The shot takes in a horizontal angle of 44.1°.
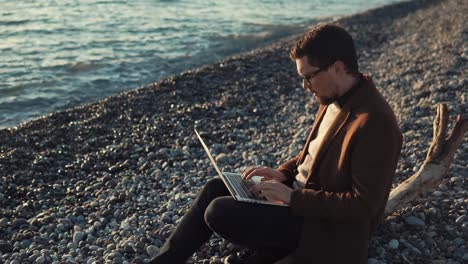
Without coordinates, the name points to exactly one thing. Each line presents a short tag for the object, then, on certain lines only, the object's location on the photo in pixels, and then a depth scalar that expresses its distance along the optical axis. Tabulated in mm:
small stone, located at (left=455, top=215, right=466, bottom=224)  5344
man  3756
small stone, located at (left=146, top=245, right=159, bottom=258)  5273
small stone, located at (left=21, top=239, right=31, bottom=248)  5996
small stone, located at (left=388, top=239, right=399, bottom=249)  5047
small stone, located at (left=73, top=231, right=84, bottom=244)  5921
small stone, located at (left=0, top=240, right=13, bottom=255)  5921
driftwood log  5492
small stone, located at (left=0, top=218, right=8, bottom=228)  6542
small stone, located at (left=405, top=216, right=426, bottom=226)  5348
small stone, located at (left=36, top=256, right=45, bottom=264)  5492
